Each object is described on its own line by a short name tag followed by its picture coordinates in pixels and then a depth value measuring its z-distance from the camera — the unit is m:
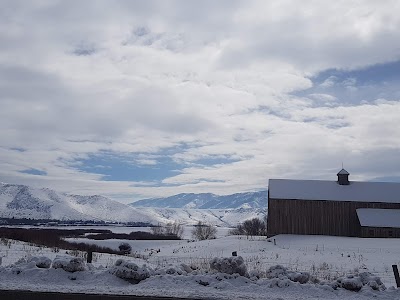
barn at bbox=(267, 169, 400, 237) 56.28
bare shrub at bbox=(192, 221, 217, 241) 101.51
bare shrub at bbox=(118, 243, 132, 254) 30.33
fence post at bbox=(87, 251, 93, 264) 16.97
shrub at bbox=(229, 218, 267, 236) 105.44
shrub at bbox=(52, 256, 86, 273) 13.32
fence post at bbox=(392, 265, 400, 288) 13.96
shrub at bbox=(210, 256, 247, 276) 13.28
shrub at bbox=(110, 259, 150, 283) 12.91
